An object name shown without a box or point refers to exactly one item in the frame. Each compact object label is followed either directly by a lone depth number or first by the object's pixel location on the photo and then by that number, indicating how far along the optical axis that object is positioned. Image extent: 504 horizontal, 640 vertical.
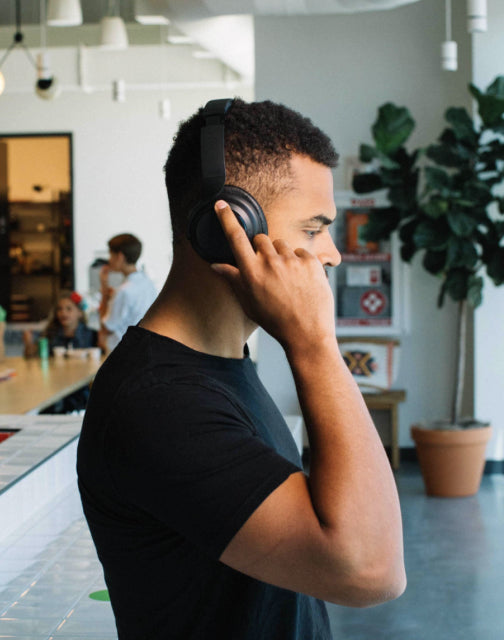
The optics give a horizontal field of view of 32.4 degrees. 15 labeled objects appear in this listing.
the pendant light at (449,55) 5.17
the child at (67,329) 6.64
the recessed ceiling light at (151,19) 6.30
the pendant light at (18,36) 7.99
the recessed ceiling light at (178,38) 8.87
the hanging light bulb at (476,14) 4.78
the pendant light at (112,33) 7.32
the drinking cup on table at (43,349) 6.54
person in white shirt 5.98
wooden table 4.52
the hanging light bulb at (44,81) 7.69
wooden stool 5.90
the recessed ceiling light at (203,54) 9.95
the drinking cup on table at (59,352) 6.61
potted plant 5.17
